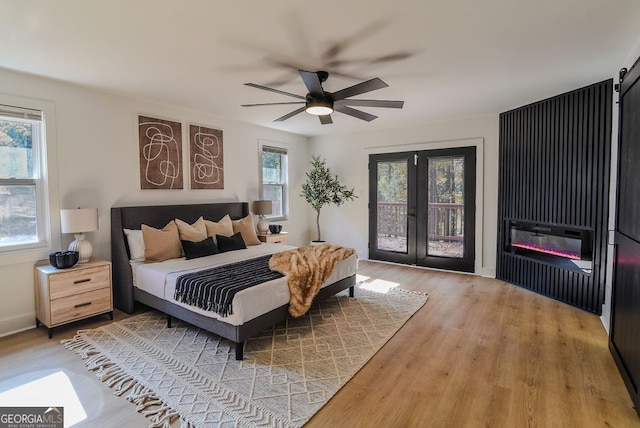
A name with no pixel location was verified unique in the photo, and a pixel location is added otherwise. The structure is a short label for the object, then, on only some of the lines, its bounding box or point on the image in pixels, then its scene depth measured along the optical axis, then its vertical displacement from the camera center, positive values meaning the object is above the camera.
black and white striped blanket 2.73 -0.74
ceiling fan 2.75 +0.99
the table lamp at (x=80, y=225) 3.38 -0.25
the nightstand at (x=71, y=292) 3.15 -0.92
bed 2.77 -0.97
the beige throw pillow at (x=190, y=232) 4.27 -0.41
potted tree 6.48 +0.21
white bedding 2.71 -0.81
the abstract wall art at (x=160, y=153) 4.32 +0.67
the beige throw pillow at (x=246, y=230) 5.01 -0.45
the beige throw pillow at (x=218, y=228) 4.64 -0.39
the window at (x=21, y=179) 3.28 +0.24
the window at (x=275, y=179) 6.22 +0.44
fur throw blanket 3.20 -0.72
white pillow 3.88 -0.52
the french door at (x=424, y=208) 5.48 -0.13
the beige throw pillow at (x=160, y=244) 3.85 -0.52
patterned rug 2.12 -1.33
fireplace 3.92 -0.58
